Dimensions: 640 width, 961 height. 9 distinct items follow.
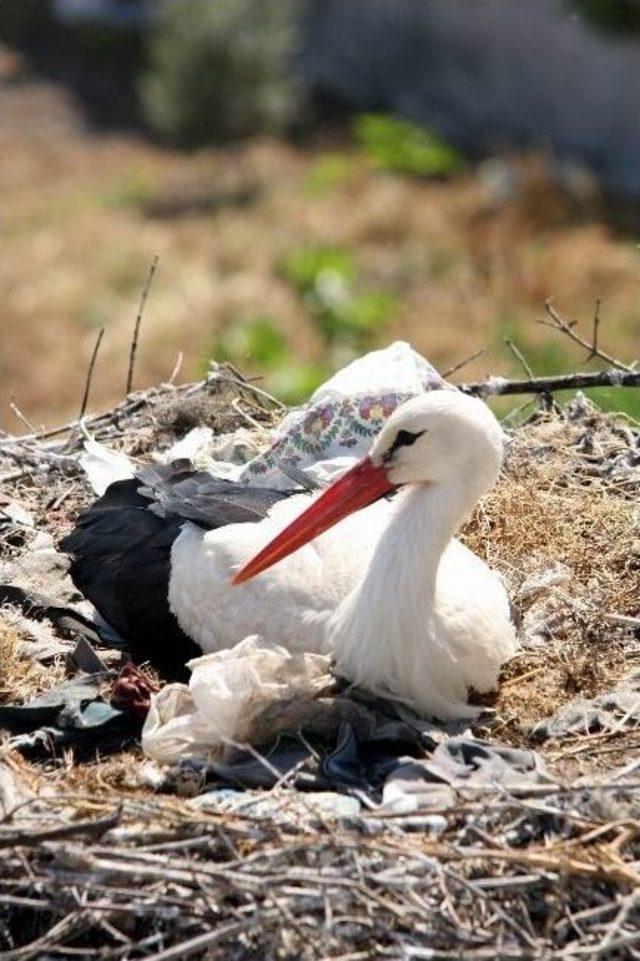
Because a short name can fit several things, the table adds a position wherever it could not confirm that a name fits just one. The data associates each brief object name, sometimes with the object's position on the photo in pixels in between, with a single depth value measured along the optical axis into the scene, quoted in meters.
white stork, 9.09
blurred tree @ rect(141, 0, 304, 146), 35.91
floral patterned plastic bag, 10.85
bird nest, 7.40
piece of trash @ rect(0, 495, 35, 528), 11.40
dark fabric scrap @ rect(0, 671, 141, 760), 9.06
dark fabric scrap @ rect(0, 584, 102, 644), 10.40
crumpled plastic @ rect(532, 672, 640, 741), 9.02
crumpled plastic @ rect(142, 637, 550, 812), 8.48
